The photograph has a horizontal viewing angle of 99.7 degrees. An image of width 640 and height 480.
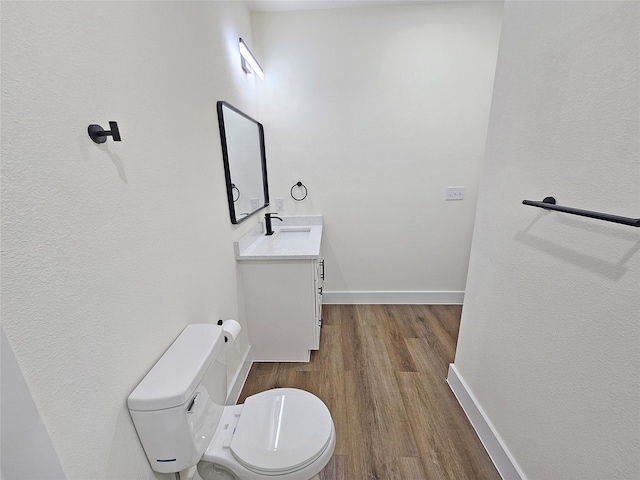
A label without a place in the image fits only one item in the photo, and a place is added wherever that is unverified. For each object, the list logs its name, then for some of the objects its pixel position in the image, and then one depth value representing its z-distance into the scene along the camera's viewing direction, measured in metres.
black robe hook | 0.66
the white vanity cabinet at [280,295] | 1.79
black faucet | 2.29
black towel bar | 0.67
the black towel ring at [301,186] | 2.48
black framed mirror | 1.58
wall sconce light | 1.81
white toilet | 0.79
